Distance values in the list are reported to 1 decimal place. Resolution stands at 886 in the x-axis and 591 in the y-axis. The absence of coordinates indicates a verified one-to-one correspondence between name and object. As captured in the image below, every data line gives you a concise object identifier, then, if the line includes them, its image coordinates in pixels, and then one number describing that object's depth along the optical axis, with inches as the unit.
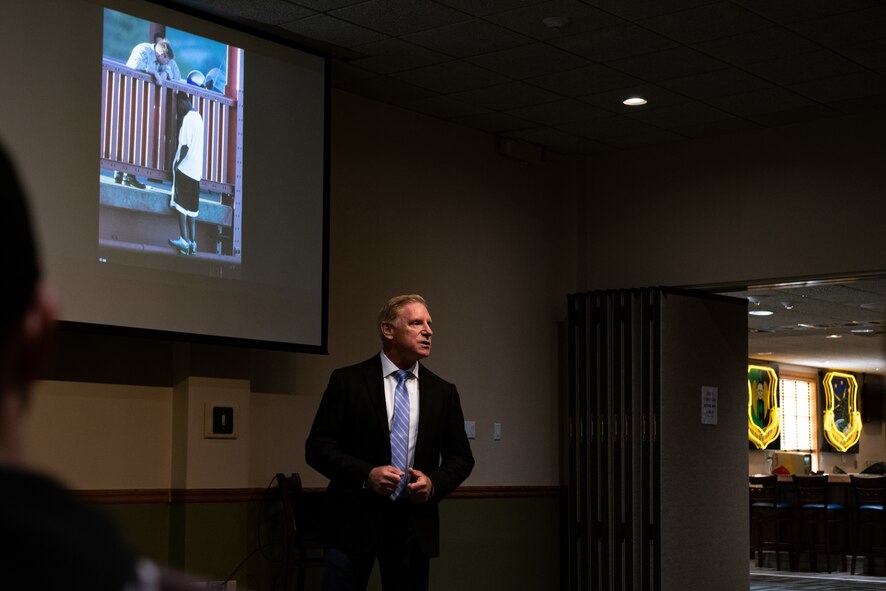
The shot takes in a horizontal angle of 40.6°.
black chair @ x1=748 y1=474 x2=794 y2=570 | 493.7
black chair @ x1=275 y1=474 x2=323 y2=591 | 219.0
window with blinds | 745.6
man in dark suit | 150.6
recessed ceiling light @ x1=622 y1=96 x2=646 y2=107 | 256.7
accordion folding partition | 280.1
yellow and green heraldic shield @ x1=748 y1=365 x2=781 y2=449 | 705.0
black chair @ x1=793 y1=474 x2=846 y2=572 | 479.5
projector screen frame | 190.4
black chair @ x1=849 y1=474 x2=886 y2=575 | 470.3
